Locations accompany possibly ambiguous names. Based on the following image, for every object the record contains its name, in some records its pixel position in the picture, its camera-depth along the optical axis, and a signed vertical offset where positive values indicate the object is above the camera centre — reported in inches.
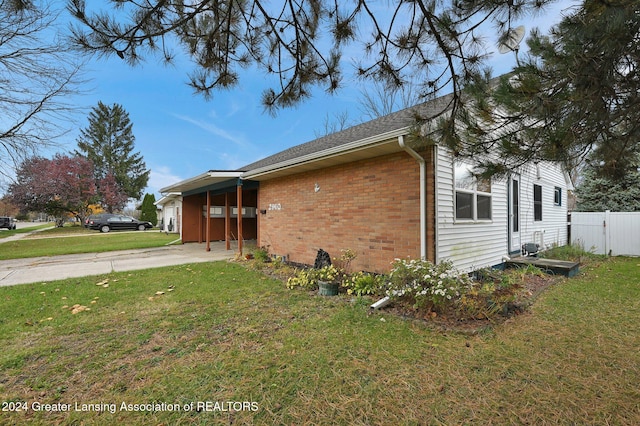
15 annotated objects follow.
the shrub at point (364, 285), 199.6 -47.5
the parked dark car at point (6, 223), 1064.4 -19.2
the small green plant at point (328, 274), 211.4 -42.4
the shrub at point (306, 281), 222.2 -49.4
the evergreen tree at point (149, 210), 1231.5 +34.3
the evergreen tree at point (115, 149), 1443.2 +359.4
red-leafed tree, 962.7 +99.3
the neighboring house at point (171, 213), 788.4 +13.9
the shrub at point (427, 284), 152.8 -37.0
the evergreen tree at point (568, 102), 77.2 +38.7
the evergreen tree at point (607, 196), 517.7 +42.5
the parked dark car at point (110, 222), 877.8 -14.4
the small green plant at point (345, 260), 232.5 -36.6
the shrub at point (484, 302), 153.1 -45.5
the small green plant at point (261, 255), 340.1 -44.6
